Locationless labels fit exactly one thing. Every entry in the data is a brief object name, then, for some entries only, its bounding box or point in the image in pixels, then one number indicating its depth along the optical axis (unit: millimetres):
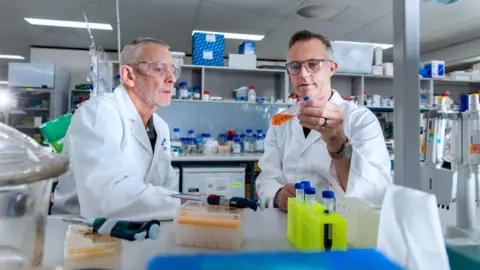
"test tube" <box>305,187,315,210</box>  777
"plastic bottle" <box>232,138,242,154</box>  3941
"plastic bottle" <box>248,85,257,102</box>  4090
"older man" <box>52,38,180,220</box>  1187
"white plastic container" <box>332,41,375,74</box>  4023
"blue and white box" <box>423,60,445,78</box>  4281
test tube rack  674
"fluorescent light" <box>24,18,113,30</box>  5297
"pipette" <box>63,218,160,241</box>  677
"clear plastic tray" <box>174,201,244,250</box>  768
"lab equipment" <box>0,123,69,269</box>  432
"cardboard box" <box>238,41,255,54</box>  4083
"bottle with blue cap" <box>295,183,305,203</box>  831
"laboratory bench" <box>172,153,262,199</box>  3398
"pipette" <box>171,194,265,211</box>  871
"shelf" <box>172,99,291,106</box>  3984
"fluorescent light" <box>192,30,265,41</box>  6121
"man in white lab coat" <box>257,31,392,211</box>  1235
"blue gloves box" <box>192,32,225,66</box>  3893
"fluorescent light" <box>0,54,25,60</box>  8086
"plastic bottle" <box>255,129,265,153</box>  4164
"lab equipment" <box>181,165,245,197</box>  3219
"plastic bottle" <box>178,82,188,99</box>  3867
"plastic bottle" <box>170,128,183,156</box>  3678
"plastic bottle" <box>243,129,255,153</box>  4117
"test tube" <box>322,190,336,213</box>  768
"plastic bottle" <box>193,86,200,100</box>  3955
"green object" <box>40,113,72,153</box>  1729
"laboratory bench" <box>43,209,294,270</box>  716
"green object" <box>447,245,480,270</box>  611
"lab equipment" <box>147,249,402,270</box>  336
